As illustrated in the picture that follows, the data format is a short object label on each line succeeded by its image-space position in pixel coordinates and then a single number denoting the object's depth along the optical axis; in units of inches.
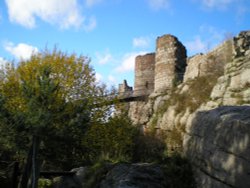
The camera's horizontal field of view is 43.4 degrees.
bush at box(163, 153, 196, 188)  320.5
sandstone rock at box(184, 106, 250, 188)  226.5
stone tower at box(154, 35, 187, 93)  933.2
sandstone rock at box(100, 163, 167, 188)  334.0
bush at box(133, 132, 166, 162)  704.8
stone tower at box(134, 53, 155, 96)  1108.5
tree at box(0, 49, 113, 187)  531.8
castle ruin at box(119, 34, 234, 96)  724.7
